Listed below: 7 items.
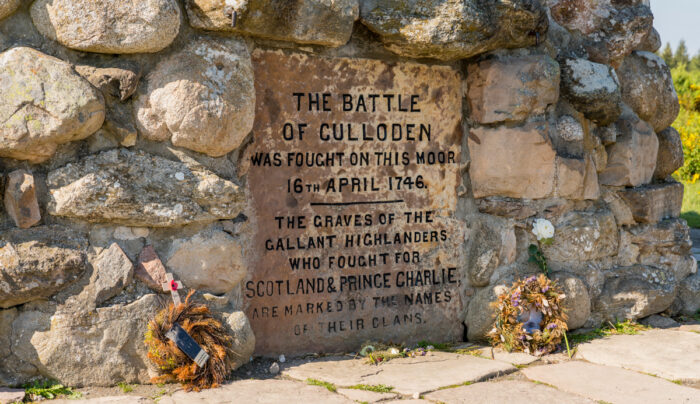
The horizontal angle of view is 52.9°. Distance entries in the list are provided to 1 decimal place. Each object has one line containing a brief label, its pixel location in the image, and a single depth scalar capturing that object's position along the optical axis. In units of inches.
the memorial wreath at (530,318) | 124.9
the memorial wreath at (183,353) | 99.5
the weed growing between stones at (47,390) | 94.9
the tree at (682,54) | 1384.1
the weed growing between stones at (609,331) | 134.4
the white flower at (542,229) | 135.4
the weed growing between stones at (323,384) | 102.7
